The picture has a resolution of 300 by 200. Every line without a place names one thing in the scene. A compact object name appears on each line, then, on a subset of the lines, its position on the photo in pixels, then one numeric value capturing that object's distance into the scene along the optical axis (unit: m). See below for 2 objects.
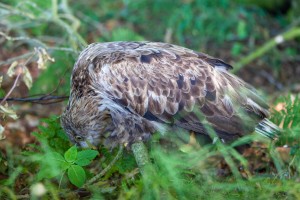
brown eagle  8.26
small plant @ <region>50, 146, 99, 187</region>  7.36
